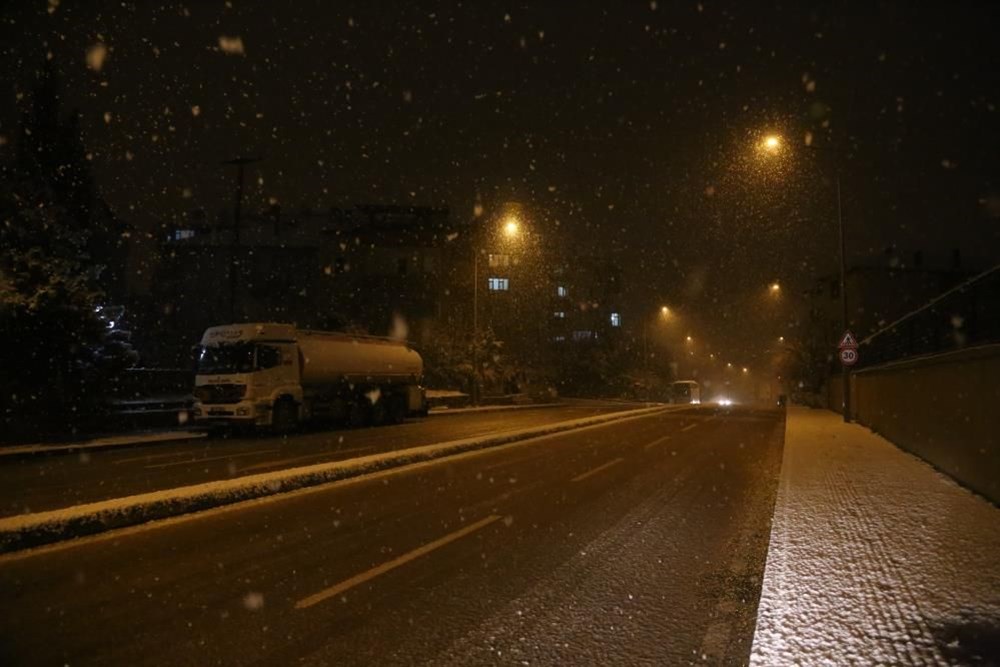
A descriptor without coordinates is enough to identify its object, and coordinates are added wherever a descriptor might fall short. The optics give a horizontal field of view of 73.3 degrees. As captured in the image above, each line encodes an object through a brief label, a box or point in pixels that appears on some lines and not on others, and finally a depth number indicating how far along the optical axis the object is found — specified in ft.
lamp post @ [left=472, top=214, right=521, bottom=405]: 116.67
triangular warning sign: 76.79
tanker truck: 70.33
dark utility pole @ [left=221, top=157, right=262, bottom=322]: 96.75
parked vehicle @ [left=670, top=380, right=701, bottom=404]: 232.73
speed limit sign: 76.31
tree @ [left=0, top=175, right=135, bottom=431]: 60.18
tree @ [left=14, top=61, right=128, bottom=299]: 95.20
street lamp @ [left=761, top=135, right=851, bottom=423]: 82.99
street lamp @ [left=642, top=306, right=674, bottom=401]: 199.78
